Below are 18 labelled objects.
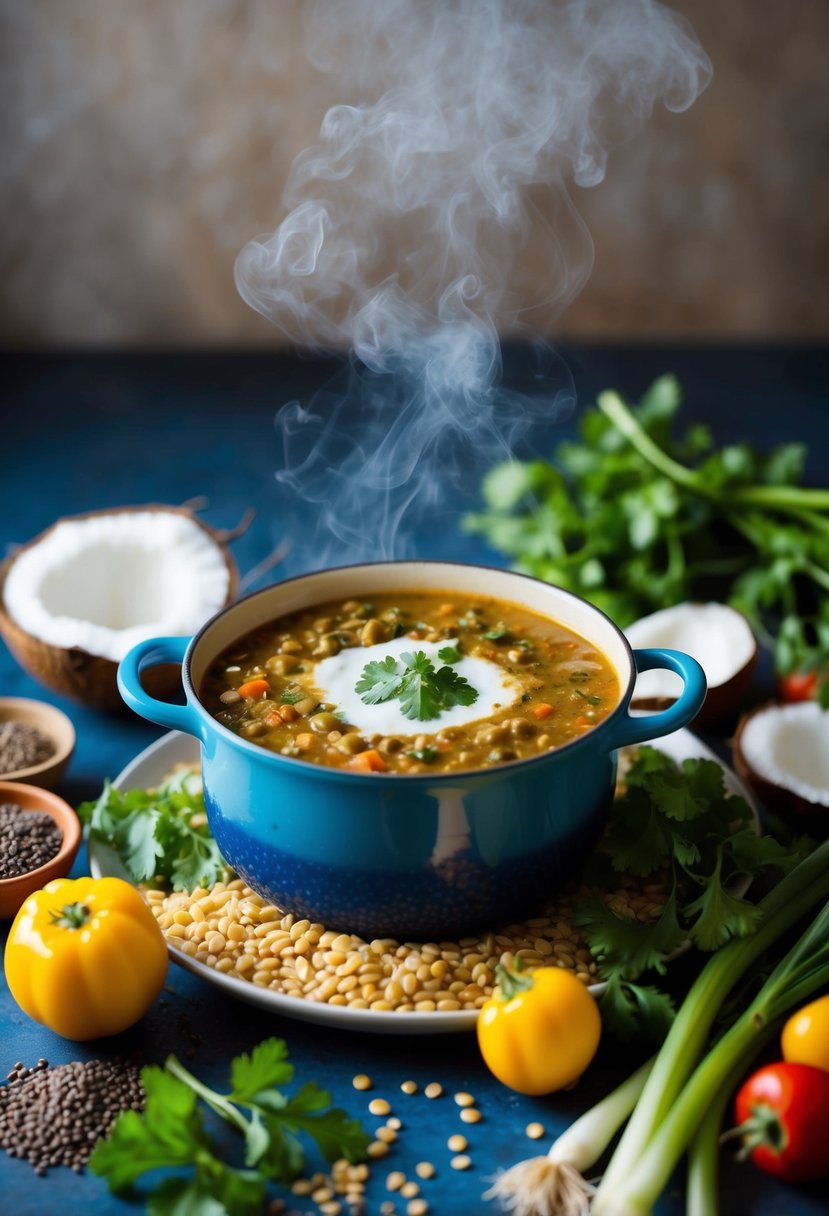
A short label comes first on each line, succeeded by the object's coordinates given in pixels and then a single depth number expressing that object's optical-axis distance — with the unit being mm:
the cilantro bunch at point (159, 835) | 2300
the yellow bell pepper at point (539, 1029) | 1832
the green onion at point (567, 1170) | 1688
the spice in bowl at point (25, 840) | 2310
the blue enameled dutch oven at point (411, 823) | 1925
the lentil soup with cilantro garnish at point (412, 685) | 2098
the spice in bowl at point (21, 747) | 2664
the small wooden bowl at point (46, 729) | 2625
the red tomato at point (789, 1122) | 1717
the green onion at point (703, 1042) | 1694
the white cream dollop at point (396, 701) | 2152
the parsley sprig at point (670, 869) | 1997
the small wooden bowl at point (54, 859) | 2266
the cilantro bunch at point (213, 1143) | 1664
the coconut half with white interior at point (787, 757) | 2498
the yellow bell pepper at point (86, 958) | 1940
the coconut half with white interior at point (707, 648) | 2830
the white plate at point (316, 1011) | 1929
